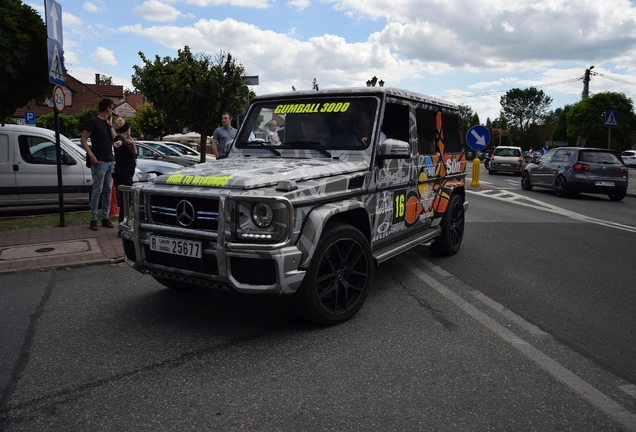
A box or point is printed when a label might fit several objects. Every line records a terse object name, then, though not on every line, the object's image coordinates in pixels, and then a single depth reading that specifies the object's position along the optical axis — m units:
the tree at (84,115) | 46.06
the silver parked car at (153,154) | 15.04
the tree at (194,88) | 17.77
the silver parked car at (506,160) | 28.30
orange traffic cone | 10.01
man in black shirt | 7.85
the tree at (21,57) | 8.16
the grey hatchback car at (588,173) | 15.49
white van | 9.77
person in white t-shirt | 5.16
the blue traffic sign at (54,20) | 7.77
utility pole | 40.91
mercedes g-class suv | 3.59
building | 56.69
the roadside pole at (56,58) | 7.84
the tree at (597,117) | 54.06
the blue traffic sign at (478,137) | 16.44
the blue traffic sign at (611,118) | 19.62
